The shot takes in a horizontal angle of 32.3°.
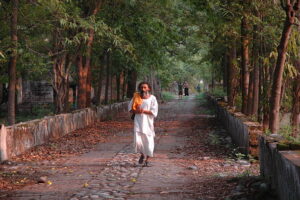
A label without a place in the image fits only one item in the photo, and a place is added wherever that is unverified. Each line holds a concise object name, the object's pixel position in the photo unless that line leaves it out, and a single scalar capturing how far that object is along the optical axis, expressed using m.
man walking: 11.60
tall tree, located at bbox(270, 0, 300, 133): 10.46
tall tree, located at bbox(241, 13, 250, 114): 17.09
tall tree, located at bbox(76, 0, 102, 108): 23.09
